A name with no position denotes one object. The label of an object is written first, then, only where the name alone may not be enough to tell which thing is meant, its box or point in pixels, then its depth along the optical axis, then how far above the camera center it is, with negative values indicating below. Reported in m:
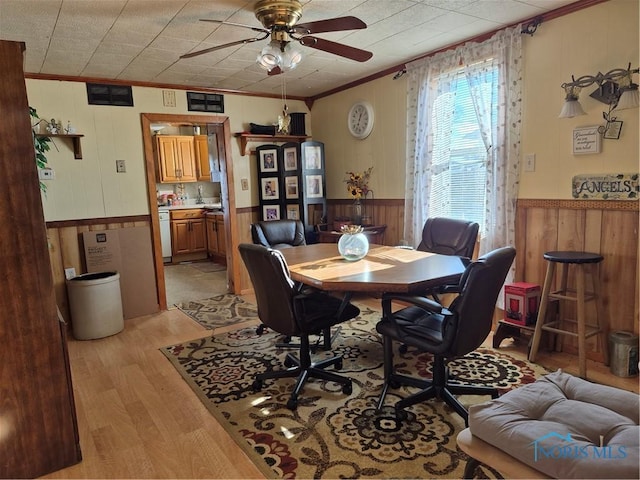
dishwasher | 6.93 -0.63
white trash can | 3.72 -1.00
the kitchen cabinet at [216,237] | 6.78 -0.77
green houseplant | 3.63 +0.47
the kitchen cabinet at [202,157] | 7.48 +0.63
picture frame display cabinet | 5.05 +0.11
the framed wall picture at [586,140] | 2.73 +0.24
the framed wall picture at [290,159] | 5.05 +0.36
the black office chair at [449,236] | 3.16 -0.43
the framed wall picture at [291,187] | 5.07 +0.02
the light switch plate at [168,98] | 4.47 +1.03
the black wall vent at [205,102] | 4.63 +1.02
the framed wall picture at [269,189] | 5.14 +0.01
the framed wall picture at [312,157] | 5.06 +0.38
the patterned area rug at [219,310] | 4.05 -1.26
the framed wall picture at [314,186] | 5.08 +0.02
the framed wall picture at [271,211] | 5.16 -0.27
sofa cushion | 1.17 -0.80
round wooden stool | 2.62 -0.80
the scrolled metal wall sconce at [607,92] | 2.49 +0.53
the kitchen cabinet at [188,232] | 7.07 -0.67
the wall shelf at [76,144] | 3.93 +0.51
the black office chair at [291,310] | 2.31 -0.75
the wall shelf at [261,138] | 4.95 +0.63
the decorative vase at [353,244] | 2.90 -0.41
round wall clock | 4.55 +0.75
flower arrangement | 4.66 +0.03
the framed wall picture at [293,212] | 5.10 -0.29
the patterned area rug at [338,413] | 1.91 -1.26
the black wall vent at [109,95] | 4.09 +1.01
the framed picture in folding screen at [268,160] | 5.09 +0.35
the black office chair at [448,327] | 1.94 -0.76
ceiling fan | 2.39 +0.90
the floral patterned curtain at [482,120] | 3.18 +0.52
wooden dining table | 2.23 -0.52
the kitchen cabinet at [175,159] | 7.15 +0.60
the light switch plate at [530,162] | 3.10 +0.13
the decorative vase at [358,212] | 4.62 -0.29
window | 3.50 +0.28
